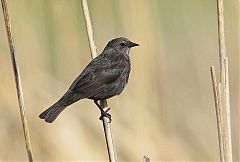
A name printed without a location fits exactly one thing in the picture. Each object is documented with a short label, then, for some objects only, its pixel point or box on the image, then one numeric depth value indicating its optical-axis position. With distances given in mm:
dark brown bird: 8250
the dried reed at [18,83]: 6434
